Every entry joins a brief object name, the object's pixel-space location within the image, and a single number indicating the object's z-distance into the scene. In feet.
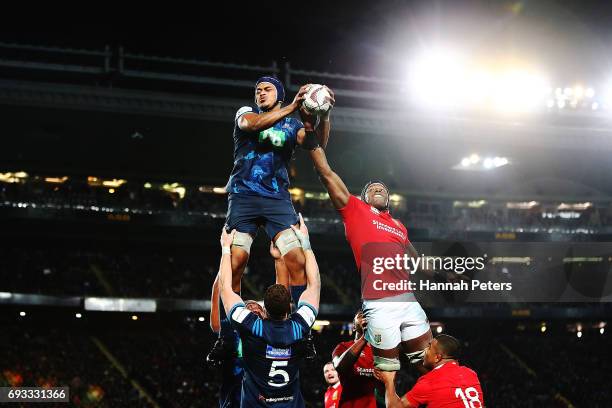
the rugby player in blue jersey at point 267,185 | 21.81
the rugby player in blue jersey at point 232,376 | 20.47
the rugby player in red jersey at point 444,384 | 19.97
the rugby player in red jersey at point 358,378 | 24.52
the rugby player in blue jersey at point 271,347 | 16.99
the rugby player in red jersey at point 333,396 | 23.69
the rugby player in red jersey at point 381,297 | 22.30
